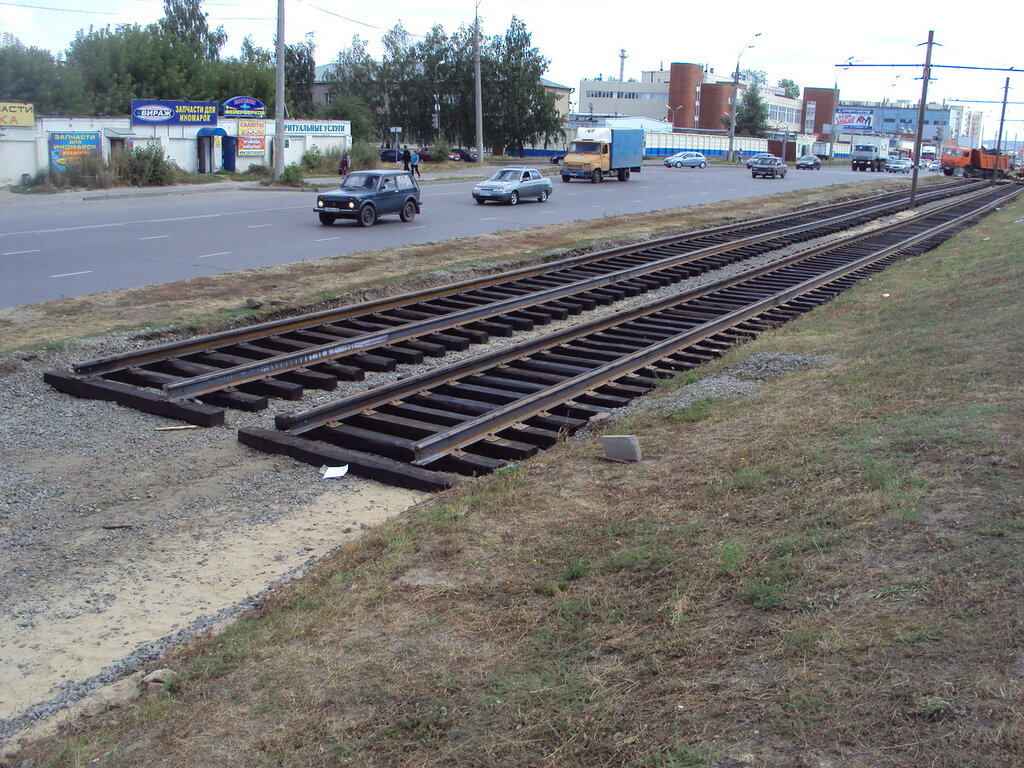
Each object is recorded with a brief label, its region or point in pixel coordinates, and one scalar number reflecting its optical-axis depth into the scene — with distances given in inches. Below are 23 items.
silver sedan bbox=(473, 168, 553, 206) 1381.6
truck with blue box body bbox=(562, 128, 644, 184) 1989.4
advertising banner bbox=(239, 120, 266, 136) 1958.4
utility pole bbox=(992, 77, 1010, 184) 2886.3
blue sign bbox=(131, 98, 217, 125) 1740.9
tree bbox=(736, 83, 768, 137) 5216.5
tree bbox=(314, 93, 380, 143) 2989.7
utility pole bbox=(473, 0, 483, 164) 2265.5
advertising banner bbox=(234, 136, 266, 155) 1964.8
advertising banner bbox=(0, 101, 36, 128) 1477.6
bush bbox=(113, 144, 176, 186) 1578.5
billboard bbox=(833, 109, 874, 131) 6067.9
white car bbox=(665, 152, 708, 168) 3157.0
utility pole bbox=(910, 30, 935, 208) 1237.0
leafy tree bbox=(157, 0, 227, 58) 3789.4
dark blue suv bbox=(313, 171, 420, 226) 1032.2
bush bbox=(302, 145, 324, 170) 2105.1
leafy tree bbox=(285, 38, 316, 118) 4190.5
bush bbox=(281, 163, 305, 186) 1707.7
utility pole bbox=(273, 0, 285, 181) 1504.7
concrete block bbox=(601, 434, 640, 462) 287.9
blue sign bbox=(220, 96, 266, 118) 1931.6
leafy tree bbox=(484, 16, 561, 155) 3388.3
